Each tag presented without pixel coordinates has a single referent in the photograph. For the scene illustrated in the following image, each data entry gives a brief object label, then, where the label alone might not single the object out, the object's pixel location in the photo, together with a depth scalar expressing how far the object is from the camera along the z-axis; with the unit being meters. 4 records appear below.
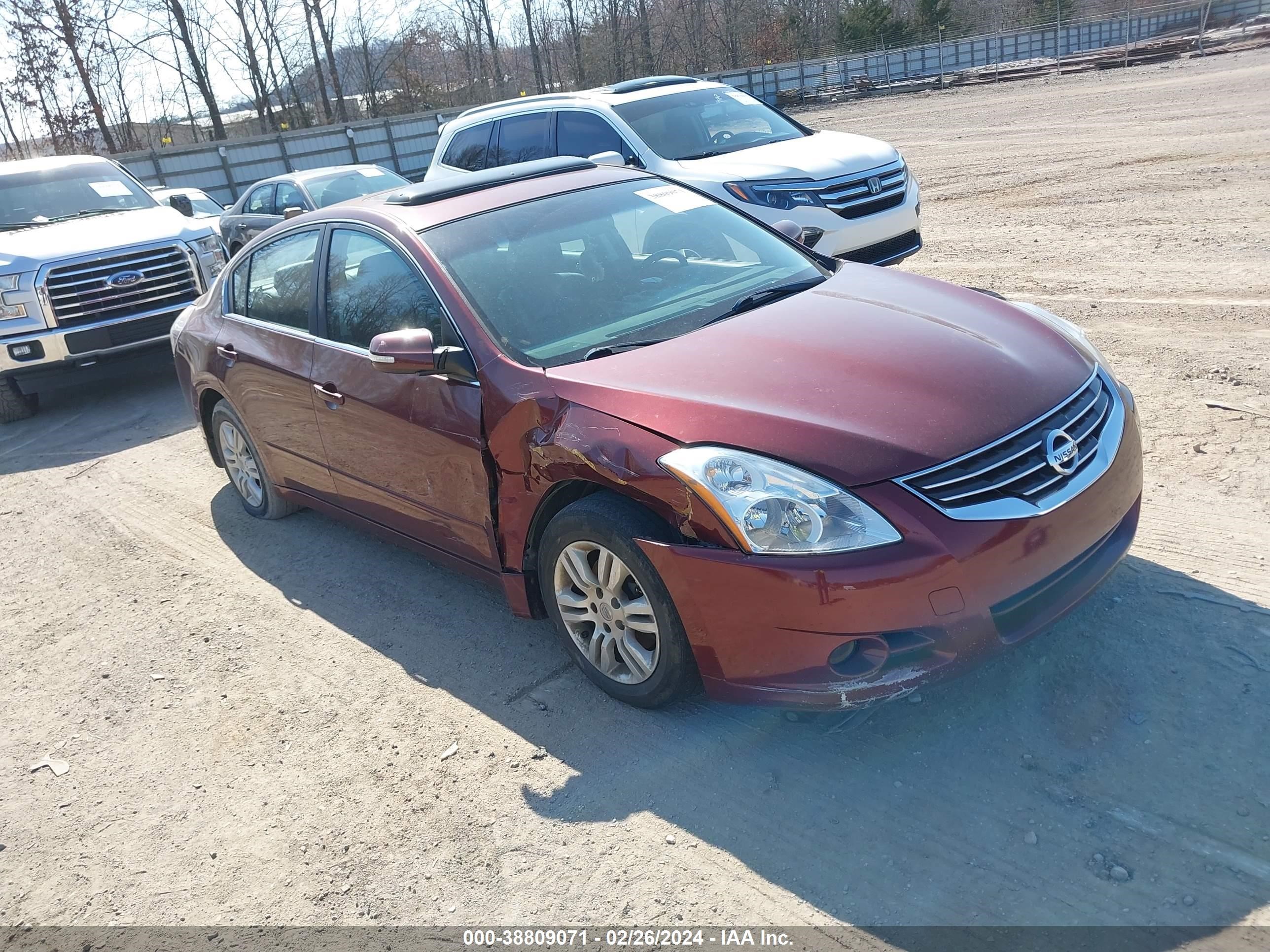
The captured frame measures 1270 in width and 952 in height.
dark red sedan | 2.94
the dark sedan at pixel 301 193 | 13.01
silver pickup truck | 8.51
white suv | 8.49
